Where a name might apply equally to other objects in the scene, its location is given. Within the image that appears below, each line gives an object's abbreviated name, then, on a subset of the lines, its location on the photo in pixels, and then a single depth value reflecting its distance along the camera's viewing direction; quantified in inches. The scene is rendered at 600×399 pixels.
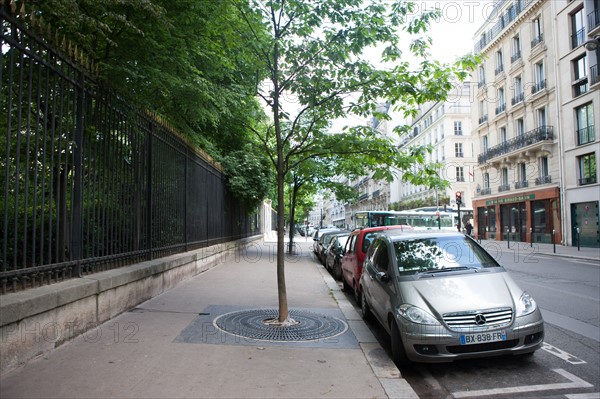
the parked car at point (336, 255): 521.0
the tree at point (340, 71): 248.1
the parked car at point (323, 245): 714.2
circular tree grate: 219.3
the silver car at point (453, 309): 178.7
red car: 351.1
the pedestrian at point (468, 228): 1409.2
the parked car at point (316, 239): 846.3
